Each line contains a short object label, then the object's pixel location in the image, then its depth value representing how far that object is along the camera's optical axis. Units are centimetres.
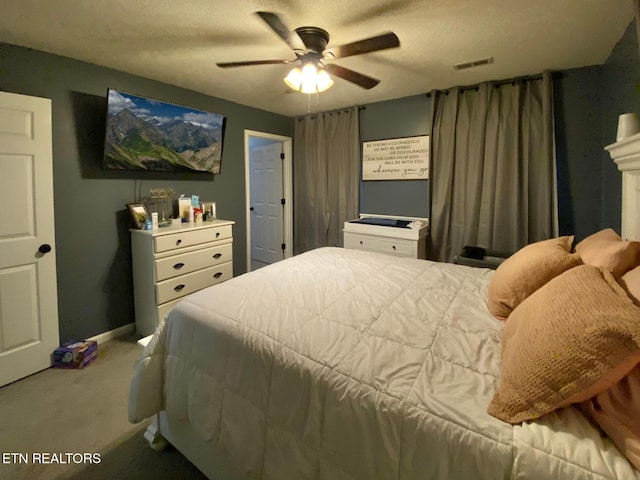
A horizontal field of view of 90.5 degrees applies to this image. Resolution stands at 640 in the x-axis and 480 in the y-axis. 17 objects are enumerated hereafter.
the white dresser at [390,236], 340
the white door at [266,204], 484
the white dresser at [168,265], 279
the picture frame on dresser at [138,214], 290
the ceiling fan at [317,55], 174
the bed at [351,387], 79
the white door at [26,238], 213
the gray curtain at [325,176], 415
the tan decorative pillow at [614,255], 123
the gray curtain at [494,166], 296
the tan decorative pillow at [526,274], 138
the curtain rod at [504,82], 295
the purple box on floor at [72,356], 240
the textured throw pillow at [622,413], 71
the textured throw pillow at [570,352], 74
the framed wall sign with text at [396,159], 369
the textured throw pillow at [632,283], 95
